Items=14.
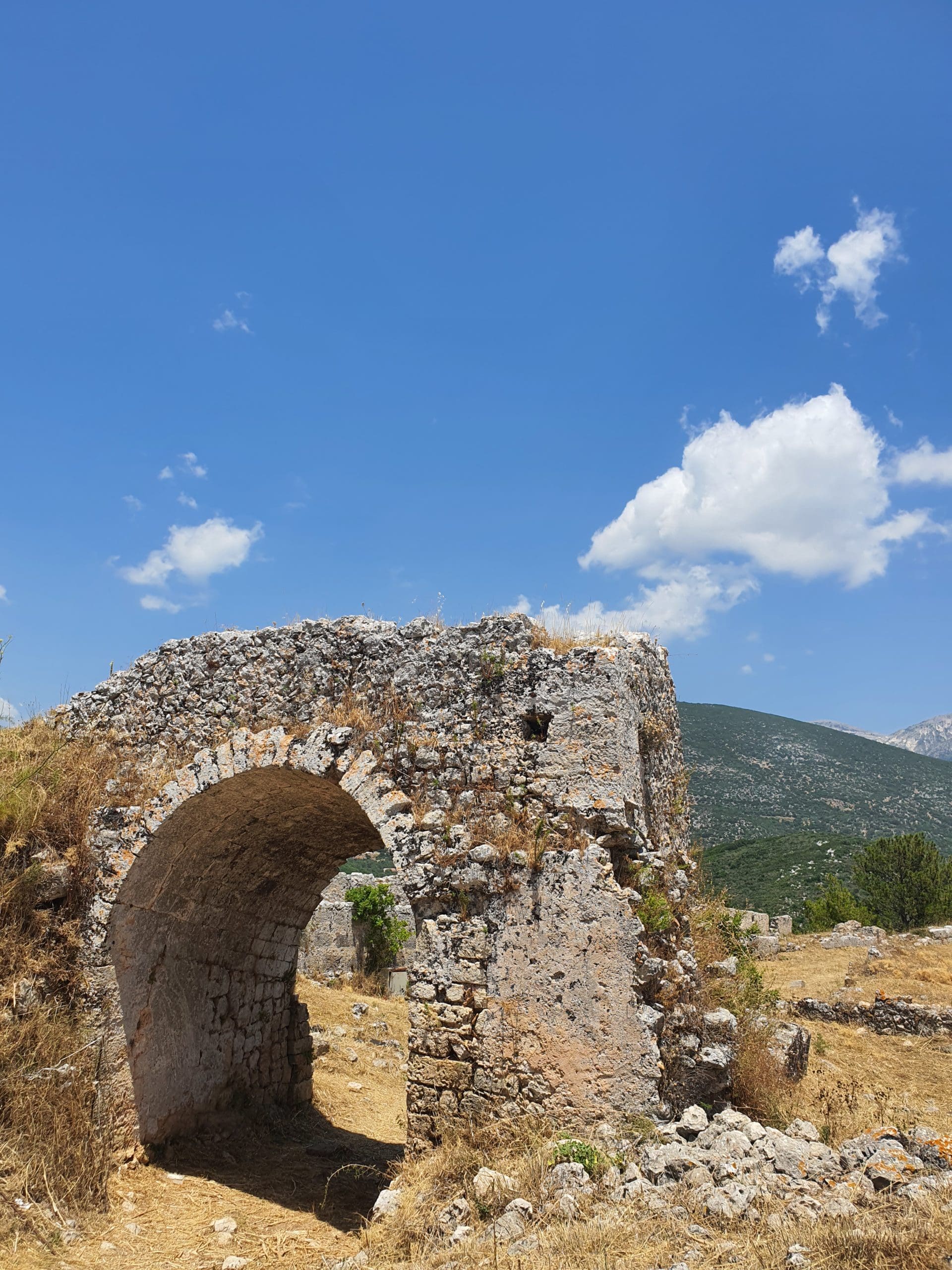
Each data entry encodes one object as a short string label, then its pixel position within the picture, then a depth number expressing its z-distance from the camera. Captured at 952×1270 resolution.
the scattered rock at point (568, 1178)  5.19
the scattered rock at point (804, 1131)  5.51
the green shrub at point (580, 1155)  5.37
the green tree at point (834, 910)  26.16
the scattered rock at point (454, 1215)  5.36
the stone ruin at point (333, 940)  19.08
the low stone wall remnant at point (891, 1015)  12.72
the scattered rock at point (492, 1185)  5.38
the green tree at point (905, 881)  26.08
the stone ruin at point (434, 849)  6.12
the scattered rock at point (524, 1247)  4.59
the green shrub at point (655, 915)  6.29
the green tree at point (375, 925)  19.16
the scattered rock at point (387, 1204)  5.83
